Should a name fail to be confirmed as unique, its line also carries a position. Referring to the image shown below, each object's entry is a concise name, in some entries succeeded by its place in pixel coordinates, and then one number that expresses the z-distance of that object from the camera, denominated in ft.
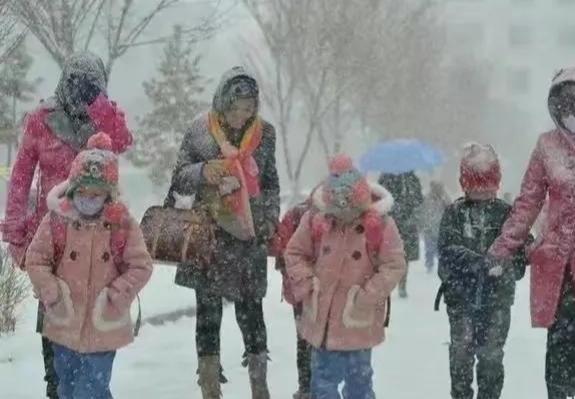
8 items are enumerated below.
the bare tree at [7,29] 63.08
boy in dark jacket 38.58
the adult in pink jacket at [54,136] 35.78
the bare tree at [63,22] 78.07
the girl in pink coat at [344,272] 34.27
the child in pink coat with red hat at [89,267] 31.99
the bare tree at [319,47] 155.22
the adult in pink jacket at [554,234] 33.50
